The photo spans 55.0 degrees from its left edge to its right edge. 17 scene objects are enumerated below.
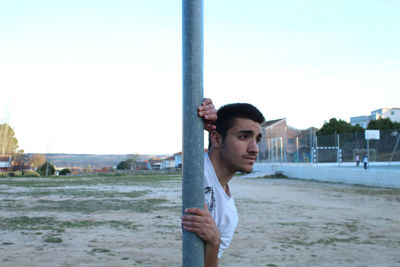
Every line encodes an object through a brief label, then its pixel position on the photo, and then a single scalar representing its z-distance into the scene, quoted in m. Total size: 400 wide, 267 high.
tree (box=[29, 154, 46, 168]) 63.35
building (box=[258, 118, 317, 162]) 29.84
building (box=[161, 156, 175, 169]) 84.04
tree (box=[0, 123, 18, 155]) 59.62
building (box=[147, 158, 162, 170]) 56.68
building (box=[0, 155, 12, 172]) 47.81
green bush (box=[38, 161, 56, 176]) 47.06
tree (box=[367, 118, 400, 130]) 52.34
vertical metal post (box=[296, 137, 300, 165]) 30.47
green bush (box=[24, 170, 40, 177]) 37.43
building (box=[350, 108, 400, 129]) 90.29
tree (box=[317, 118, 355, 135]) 56.47
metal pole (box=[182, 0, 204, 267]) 1.59
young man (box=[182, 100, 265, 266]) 2.20
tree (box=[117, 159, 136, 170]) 57.12
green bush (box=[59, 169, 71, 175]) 44.98
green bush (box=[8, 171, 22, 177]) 37.03
